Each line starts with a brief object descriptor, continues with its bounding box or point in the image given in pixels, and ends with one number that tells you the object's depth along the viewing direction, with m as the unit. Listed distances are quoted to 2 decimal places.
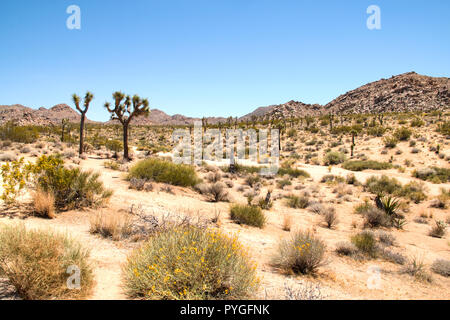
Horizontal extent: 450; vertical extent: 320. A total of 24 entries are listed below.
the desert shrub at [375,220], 10.59
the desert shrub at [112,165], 17.83
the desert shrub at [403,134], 30.23
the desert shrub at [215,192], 12.58
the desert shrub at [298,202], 13.12
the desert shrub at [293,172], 21.83
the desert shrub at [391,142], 29.25
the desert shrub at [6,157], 15.58
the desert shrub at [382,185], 16.52
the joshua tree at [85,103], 23.08
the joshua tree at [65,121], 35.61
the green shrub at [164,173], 13.66
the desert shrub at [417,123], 34.84
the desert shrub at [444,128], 29.53
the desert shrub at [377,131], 34.47
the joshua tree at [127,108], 23.33
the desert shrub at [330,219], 10.27
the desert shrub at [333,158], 28.36
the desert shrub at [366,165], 23.98
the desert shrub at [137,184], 11.72
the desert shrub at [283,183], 18.15
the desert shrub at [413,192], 14.81
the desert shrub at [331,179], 19.19
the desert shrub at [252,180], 18.18
